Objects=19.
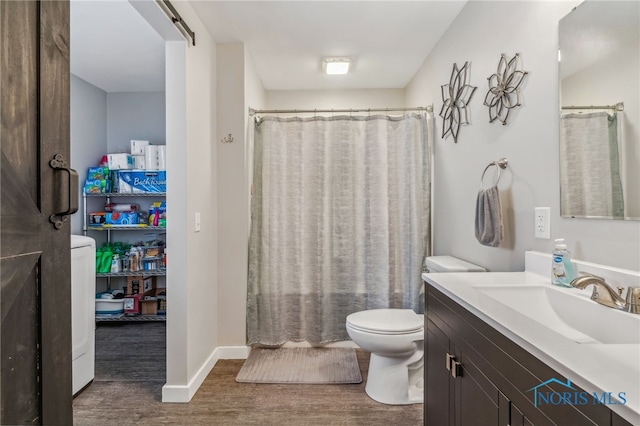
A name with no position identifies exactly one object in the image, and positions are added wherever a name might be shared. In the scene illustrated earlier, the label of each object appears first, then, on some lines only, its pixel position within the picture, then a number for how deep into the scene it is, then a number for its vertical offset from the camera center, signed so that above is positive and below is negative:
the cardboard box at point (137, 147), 3.41 +0.75
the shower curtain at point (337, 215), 2.62 +0.02
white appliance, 2.02 -0.58
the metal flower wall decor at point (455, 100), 2.06 +0.77
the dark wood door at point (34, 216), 0.67 +0.01
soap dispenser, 1.18 -0.19
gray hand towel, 1.60 -0.01
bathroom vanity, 0.58 -0.33
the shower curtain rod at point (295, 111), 2.64 +0.87
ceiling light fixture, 2.80 +1.34
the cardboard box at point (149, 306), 3.43 -0.92
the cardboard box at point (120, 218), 3.36 +0.01
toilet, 1.88 -0.78
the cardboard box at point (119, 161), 3.35 +0.59
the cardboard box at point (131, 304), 3.41 -0.89
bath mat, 2.22 -1.09
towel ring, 1.65 +0.26
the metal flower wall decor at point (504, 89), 1.54 +0.63
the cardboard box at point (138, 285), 3.45 -0.70
